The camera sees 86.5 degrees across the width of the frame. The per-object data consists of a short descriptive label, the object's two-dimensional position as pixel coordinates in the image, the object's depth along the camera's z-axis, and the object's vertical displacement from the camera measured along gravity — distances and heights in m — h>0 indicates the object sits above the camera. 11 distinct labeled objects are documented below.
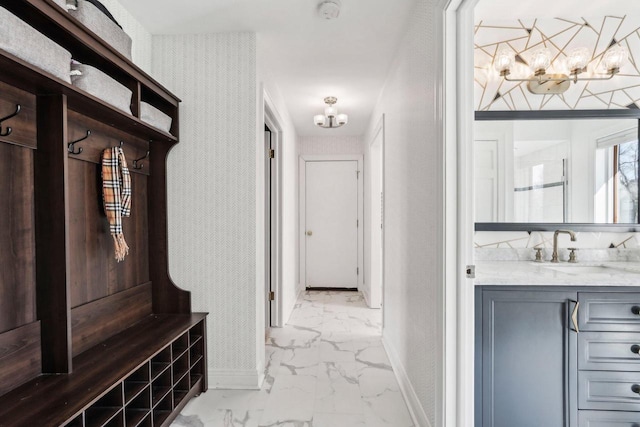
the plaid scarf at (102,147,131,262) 1.62 +0.08
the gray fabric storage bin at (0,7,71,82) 1.02 +0.54
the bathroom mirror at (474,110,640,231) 2.15 +0.24
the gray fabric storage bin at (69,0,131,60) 1.40 +0.82
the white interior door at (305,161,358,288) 5.07 -0.22
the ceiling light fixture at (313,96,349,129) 3.42 +0.95
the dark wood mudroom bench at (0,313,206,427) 1.13 -0.66
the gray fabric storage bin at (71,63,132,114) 1.36 +0.53
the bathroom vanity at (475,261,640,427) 1.54 -0.65
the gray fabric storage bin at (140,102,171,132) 1.80 +0.53
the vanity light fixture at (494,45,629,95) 2.10 +0.88
